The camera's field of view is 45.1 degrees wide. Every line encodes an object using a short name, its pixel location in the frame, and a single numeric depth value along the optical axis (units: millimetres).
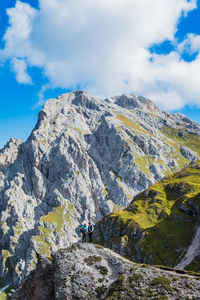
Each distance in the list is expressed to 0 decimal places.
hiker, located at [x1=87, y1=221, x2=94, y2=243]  35438
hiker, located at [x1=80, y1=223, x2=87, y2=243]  35169
